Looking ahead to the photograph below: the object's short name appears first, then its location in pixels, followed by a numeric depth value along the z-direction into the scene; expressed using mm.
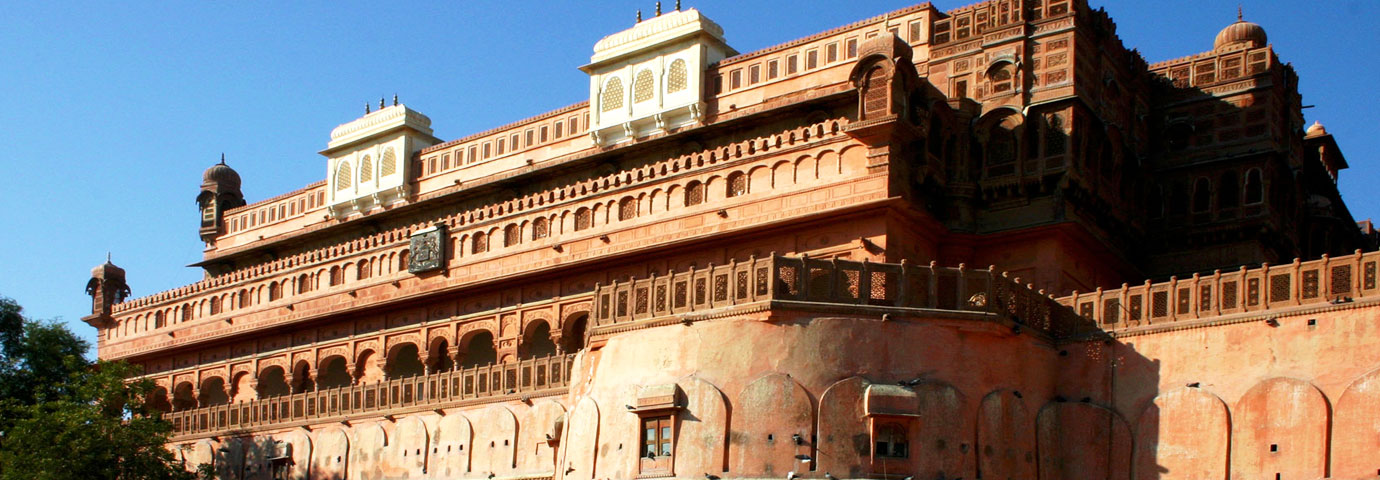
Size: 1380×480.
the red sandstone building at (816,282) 23797
